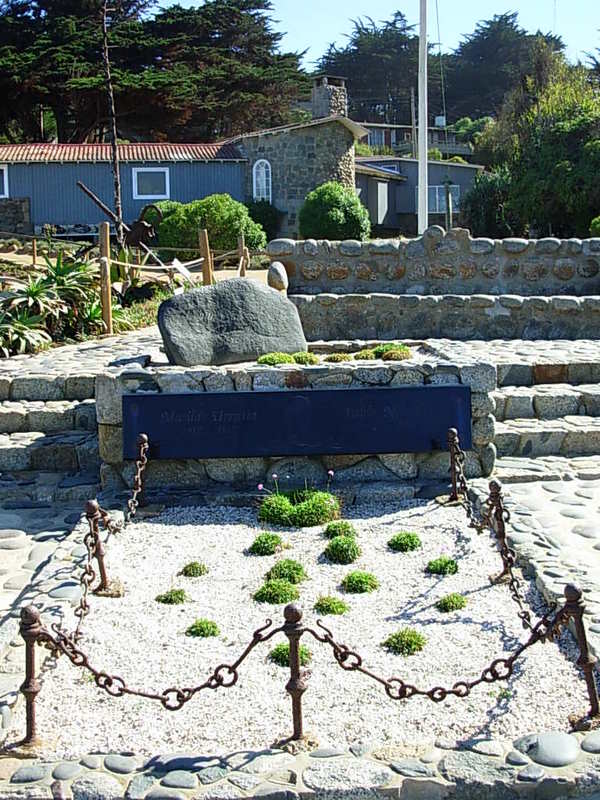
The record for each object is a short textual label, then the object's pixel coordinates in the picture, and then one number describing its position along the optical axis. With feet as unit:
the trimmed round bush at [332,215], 85.76
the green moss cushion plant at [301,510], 21.29
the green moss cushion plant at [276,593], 17.07
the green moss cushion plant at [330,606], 16.52
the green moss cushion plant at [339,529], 20.26
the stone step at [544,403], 27.63
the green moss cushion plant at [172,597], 17.07
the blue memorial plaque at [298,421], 23.03
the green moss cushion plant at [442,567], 18.10
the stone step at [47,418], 28.22
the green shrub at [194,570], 18.40
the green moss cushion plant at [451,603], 16.49
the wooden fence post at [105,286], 40.37
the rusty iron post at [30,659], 12.48
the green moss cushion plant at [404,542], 19.39
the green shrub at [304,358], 25.25
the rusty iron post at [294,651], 12.23
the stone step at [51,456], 26.13
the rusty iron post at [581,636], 12.55
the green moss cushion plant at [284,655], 14.79
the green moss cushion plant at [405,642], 15.02
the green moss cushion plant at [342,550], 18.84
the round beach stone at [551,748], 11.98
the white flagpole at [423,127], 60.85
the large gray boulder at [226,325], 25.46
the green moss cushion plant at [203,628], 15.78
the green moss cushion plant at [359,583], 17.43
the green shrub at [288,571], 17.97
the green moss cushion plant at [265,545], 19.47
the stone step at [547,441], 26.02
